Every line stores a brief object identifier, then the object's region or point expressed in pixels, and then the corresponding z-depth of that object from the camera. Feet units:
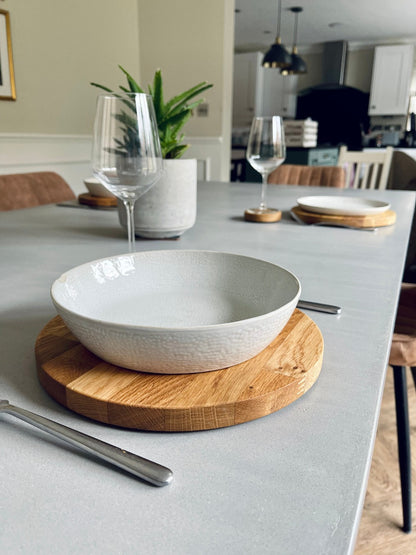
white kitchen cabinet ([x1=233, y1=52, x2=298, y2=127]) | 22.91
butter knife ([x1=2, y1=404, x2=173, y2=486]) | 0.85
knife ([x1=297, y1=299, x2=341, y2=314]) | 1.72
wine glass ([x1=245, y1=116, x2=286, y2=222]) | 3.34
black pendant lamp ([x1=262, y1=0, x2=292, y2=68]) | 14.99
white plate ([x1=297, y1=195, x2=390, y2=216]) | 3.42
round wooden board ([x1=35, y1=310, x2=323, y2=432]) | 0.99
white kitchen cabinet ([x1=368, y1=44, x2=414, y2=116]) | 21.70
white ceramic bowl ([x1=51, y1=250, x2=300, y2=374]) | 1.03
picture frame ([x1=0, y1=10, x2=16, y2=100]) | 8.20
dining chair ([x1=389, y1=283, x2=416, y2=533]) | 3.01
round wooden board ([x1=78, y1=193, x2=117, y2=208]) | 4.04
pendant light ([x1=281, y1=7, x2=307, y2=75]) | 16.14
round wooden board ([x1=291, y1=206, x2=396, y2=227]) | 3.41
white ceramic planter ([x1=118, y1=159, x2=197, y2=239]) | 2.76
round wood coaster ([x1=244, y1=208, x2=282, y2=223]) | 3.58
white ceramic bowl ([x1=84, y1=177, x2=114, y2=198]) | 4.17
